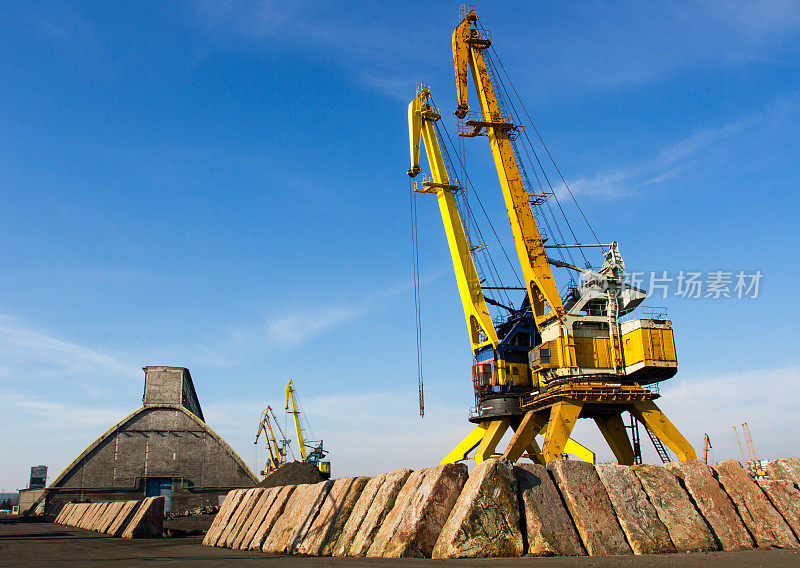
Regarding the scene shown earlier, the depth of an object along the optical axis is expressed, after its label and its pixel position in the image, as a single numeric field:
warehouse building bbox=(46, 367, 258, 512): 52.62
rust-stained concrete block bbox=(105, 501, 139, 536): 23.20
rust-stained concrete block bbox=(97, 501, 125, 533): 25.53
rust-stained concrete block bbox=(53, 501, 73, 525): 41.88
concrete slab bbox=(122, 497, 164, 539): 21.75
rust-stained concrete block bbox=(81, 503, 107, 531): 29.93
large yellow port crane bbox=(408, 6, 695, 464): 30.31
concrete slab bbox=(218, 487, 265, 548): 16.12
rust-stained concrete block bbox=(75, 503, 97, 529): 32.47
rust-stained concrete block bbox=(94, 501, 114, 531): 28.00
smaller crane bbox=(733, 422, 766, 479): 64.20
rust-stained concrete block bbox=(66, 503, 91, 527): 35.54
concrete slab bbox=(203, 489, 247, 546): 17.54
